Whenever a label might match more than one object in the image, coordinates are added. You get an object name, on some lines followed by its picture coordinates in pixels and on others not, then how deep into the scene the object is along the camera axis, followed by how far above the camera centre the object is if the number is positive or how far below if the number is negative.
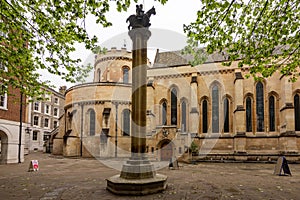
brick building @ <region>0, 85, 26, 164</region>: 17.94 -0.89
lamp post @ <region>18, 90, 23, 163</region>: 19.28 -1.37
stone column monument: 7.51 -0.48
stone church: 22.44 +0.72
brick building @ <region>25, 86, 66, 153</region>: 40.13 -0.01
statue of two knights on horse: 9.02 +4.20
